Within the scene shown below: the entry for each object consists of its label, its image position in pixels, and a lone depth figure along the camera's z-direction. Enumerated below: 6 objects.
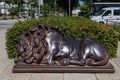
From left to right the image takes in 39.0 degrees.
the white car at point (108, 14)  14.76
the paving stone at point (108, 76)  3.48
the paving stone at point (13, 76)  3.47
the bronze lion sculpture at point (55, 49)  3.78
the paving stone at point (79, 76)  3.47
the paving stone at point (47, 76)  3.46
